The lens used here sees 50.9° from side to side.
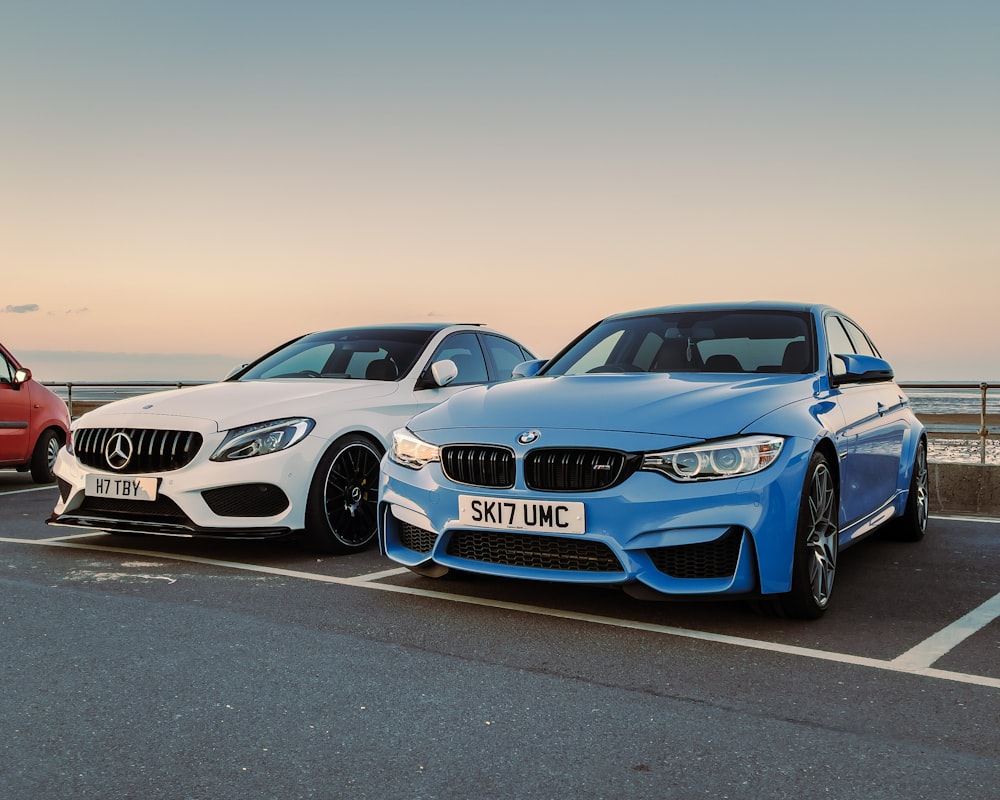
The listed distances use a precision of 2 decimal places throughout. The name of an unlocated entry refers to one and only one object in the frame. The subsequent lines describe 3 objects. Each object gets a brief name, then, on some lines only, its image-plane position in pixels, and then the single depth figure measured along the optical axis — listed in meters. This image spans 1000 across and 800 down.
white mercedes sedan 6.17
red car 10.84
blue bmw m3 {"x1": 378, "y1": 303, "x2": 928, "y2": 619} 4.39
